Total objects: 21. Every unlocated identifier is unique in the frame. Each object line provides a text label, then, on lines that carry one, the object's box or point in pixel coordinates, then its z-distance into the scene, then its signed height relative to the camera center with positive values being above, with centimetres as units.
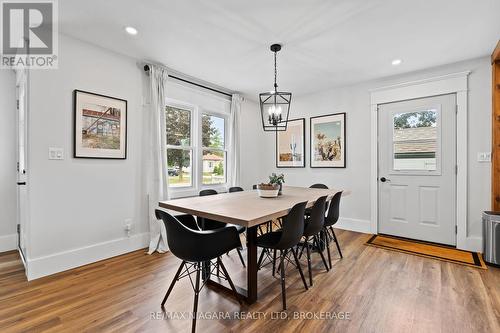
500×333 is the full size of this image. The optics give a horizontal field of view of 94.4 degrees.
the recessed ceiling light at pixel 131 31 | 246 +147
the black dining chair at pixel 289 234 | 190 -58
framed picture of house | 270 +50
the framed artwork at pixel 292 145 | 477 +45
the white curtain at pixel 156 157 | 323 +13
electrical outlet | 310 -81
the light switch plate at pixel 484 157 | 305 +12
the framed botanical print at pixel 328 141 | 426 +48
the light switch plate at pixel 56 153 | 252 +15
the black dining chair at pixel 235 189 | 352 -35
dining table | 168 -36
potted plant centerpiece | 270 -16
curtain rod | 325 +141
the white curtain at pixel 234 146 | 455 +40
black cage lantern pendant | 279 +66
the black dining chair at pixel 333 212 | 265 -54
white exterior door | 334 -4
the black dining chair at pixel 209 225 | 243 -63
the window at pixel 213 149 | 425 +32
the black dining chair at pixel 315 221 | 224 -54
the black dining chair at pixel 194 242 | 165 -56
